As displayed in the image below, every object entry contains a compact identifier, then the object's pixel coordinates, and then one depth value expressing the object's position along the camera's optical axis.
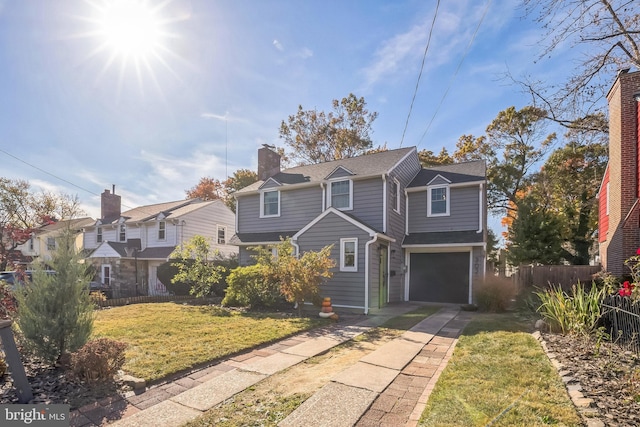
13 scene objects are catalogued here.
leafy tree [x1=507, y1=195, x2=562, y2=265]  18.55
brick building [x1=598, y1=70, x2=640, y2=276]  10.61
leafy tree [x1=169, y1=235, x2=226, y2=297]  14.40
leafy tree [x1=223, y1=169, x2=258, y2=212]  33.41
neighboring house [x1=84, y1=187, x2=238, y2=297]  21.44
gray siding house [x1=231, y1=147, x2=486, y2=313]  12.43
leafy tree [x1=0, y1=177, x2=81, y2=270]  28.20
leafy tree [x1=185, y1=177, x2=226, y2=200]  36.62
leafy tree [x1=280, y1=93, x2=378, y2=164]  28.38
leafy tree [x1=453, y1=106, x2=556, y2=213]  24.67
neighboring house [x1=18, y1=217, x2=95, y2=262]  33.03
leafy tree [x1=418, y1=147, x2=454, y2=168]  27.64
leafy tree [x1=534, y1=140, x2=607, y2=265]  20.67
